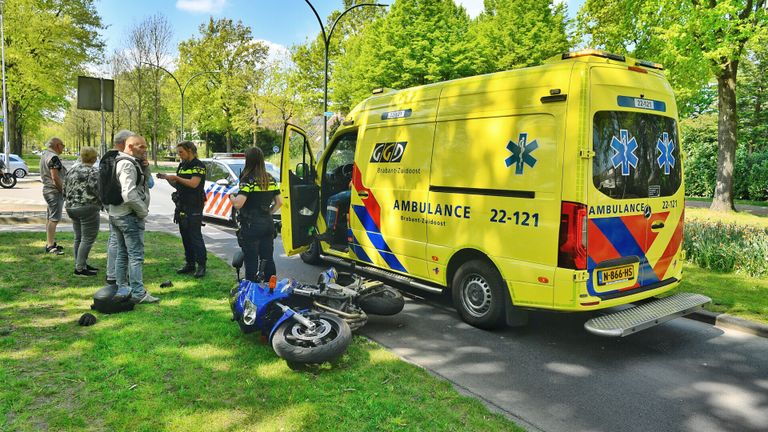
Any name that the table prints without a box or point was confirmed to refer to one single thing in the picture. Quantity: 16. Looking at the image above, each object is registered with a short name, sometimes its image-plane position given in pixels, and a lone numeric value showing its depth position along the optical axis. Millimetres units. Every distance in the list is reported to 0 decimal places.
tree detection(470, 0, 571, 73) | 29453
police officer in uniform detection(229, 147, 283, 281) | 5523
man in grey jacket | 5137
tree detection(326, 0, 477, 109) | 28234
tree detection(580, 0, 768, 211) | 12844
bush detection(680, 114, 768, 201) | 21391
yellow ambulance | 4352
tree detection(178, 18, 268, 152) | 43000
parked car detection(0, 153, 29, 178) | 25938
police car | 11670
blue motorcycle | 3852
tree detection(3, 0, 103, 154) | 29969
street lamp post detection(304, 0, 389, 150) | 16447
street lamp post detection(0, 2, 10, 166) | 24328
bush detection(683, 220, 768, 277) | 7363
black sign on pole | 9391
